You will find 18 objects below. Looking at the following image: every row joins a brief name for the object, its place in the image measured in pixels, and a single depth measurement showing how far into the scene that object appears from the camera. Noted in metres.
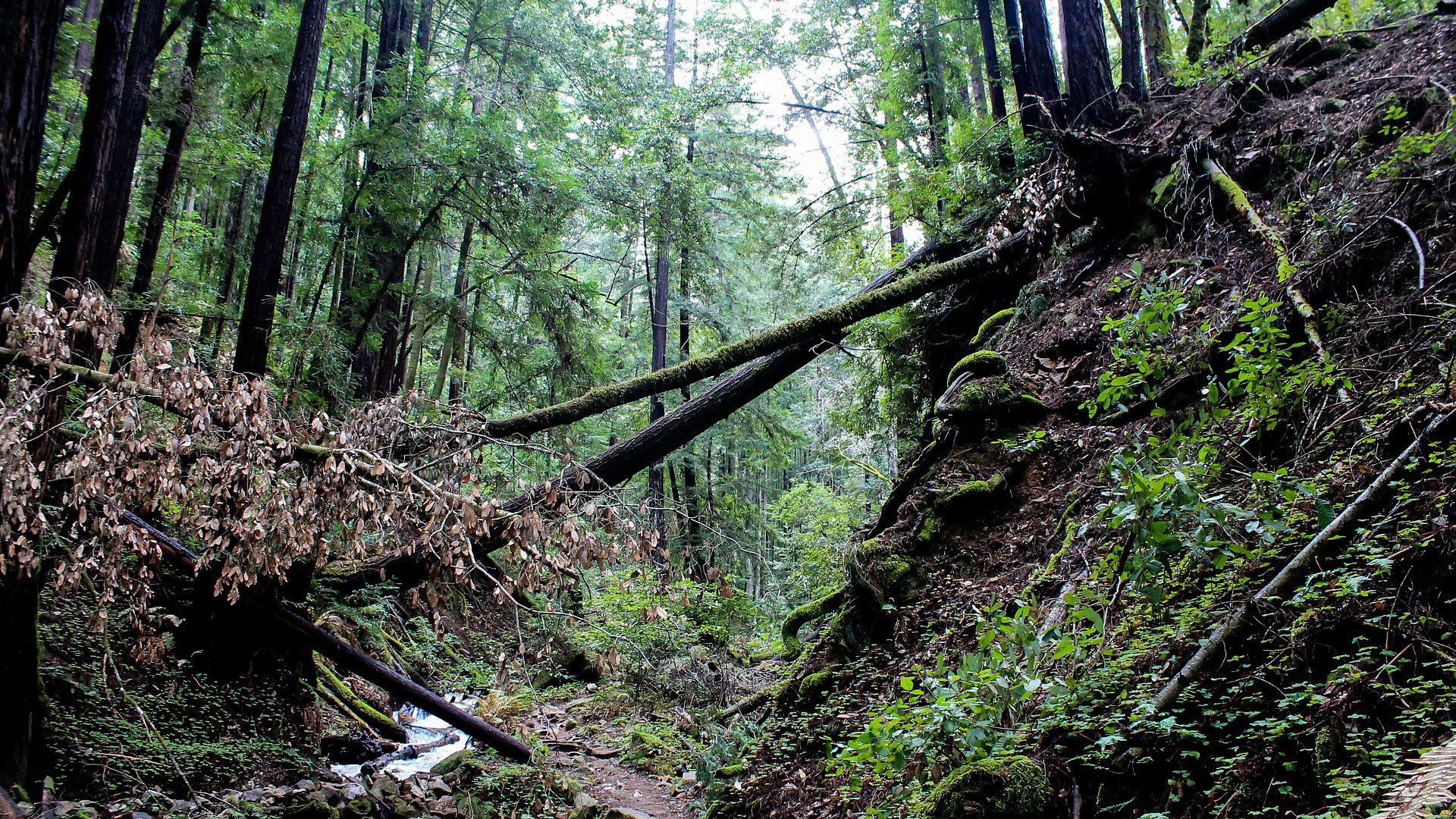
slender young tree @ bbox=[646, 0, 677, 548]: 15.02
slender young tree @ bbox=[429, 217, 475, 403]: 10.34
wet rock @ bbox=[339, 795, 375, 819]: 4.81
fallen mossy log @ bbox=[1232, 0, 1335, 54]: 7.68
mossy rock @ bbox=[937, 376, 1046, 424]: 5.93
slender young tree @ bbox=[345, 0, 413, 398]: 9.32
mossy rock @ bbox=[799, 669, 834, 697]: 5.54
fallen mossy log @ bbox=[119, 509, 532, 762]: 5.55
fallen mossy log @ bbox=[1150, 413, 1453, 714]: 2.74
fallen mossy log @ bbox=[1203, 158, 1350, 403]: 3.88
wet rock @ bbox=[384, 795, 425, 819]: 5.17
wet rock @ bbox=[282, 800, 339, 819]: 4.55
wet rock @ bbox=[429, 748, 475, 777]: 6.30
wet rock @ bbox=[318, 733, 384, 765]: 6.61
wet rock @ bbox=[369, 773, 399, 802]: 5.34
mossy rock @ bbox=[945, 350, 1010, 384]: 6.45
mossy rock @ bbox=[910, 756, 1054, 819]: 2.75
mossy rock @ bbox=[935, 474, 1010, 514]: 5.59
